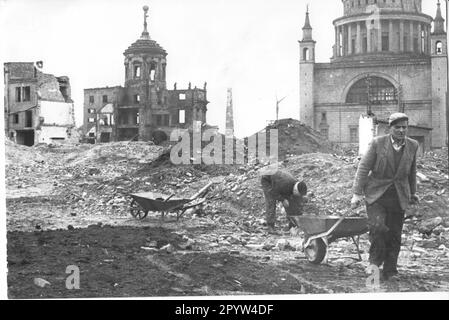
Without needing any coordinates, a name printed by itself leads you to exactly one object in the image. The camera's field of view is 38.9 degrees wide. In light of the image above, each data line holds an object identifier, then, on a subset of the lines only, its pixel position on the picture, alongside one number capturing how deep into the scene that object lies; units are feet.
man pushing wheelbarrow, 26.55
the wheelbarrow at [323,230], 28.12
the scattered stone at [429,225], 36.31
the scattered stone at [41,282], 26.32
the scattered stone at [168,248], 32.28
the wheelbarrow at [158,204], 42.65
